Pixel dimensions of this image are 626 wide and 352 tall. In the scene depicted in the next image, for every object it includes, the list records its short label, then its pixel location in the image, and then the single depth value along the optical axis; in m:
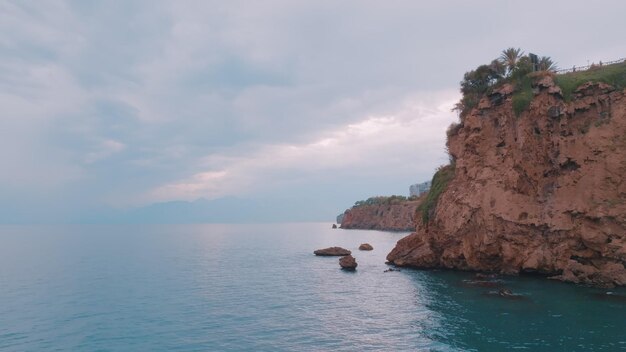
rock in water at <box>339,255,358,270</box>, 64.38
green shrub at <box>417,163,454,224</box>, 60.48
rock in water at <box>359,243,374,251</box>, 96.98
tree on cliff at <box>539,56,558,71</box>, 55.17
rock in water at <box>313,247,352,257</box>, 86.82
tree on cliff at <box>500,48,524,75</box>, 55.61
